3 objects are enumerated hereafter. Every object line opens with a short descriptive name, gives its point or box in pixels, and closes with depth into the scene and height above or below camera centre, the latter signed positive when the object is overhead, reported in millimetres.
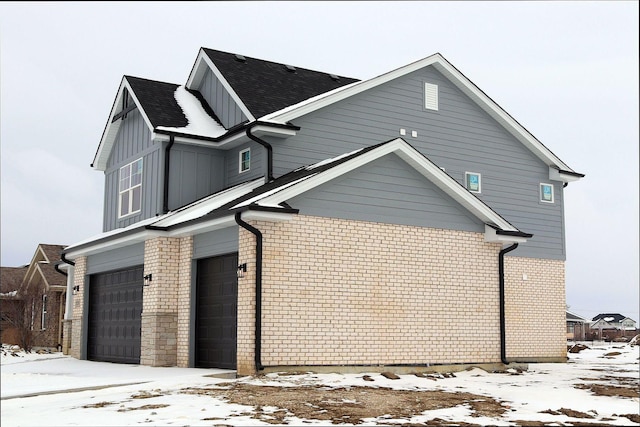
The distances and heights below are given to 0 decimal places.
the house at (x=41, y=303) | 34969 +509
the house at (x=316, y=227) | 16703 +1975
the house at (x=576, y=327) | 50781 -728
